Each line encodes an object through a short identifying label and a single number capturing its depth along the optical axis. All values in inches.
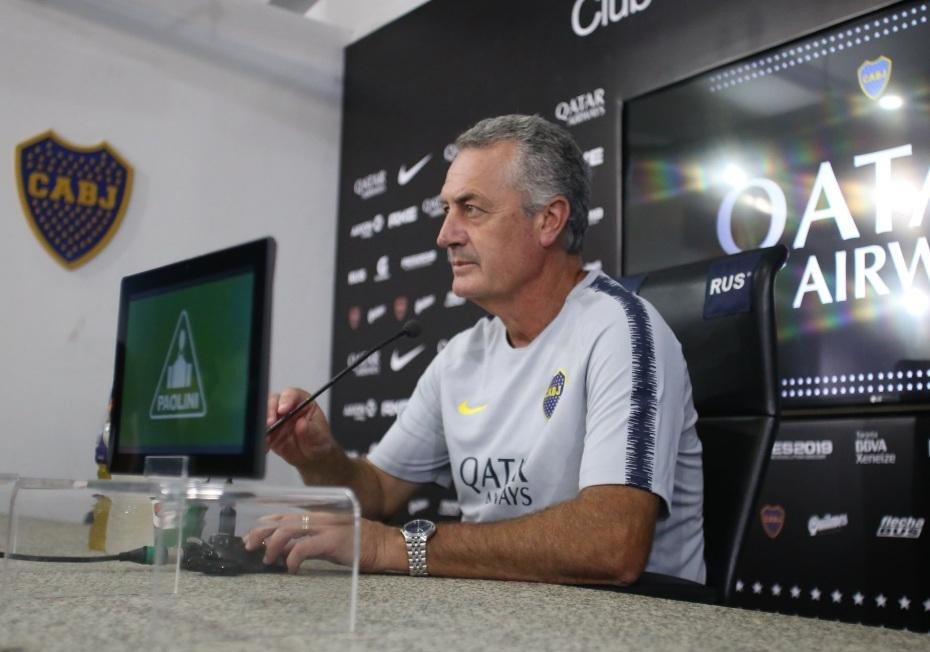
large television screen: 78.6
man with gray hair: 46.1
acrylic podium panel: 25.5
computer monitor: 31.8
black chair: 50.6
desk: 24.7
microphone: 45.4
